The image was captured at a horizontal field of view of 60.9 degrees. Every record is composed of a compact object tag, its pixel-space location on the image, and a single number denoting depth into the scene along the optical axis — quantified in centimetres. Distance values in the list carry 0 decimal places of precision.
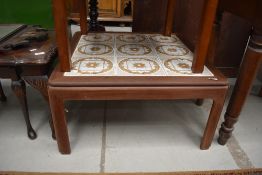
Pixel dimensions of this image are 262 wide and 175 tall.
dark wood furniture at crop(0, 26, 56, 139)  74
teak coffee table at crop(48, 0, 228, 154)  69
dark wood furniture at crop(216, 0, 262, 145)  70
